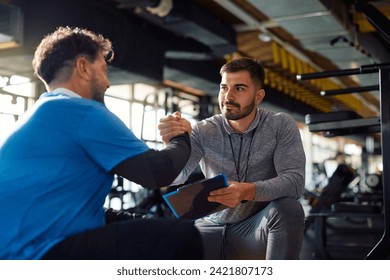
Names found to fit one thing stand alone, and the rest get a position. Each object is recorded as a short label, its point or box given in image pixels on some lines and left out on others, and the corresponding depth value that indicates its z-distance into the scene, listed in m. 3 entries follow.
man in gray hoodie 1.70
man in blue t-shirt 1.25
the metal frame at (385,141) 2.10
